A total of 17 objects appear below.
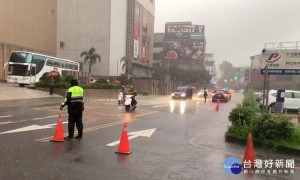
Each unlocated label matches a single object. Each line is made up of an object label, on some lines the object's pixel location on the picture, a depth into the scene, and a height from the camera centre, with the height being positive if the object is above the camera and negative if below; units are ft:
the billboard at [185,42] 437.17 +53.88
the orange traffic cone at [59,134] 30.43 -5.24
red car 130.72 -5.75
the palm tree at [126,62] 235.54 +13.32
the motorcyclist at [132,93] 68.37 -2.75
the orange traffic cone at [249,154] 24.49 -5.48
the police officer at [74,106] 31.71 -2.68
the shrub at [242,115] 37.54 -3.94
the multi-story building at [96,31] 231.50 +36.00
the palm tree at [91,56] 221.25 +16.15
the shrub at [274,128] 32.35 -4.54
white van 77.10 -4.26
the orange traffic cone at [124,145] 26.62 -5.40
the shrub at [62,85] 99.19 -1.89
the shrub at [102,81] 129.49 -0.57
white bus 113.91 +3.60
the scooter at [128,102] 66.66 -4.53
